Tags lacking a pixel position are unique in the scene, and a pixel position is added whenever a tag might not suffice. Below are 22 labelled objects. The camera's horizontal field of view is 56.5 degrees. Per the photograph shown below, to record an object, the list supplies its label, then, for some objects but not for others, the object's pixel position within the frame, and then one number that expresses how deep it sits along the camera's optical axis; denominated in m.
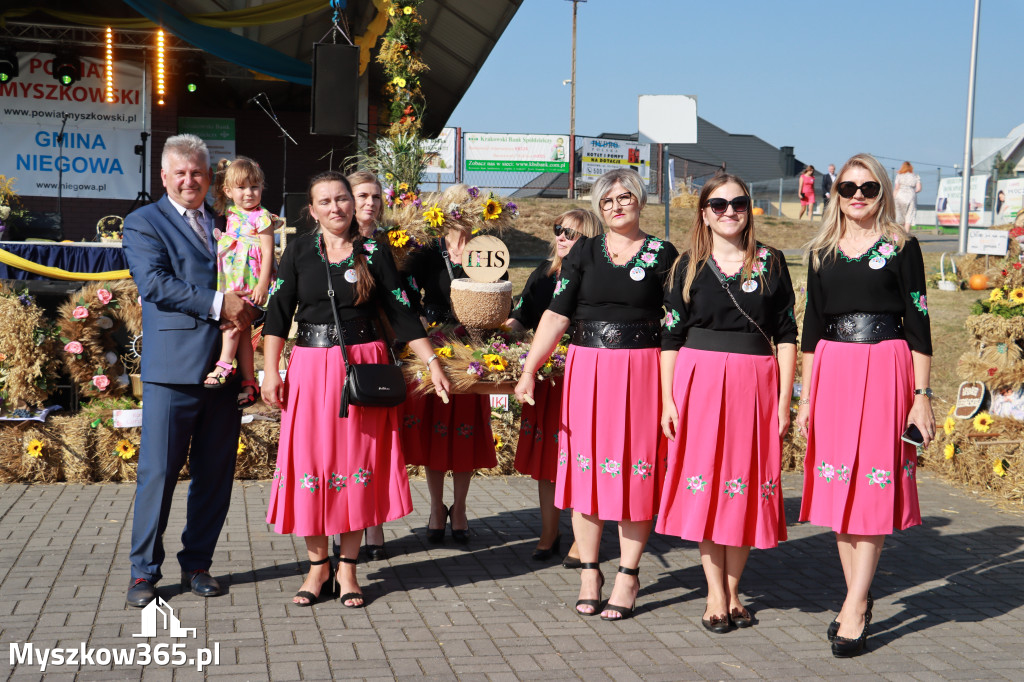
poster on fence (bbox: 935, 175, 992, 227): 24.95
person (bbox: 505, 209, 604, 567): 4.97
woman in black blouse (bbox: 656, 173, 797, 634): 3.96
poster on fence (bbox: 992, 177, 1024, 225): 22.28
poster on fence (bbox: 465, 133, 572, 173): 20.92
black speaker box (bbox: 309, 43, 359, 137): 10.97
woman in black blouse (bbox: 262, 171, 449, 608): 4.22
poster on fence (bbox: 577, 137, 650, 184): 22.14
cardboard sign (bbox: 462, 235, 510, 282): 5.34
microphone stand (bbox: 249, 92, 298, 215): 18.70
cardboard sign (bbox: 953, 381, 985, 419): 7.24
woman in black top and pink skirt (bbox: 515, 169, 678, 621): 4.22
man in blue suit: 4.21
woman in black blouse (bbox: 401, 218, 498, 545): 5.26
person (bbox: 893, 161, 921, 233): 15.65
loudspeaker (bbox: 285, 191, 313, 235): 13.53
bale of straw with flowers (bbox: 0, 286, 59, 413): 6.71
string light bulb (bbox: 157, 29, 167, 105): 14.34
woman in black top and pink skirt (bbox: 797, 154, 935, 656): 3.80
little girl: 4.38
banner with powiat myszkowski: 15.99
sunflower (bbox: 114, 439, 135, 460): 6.81
